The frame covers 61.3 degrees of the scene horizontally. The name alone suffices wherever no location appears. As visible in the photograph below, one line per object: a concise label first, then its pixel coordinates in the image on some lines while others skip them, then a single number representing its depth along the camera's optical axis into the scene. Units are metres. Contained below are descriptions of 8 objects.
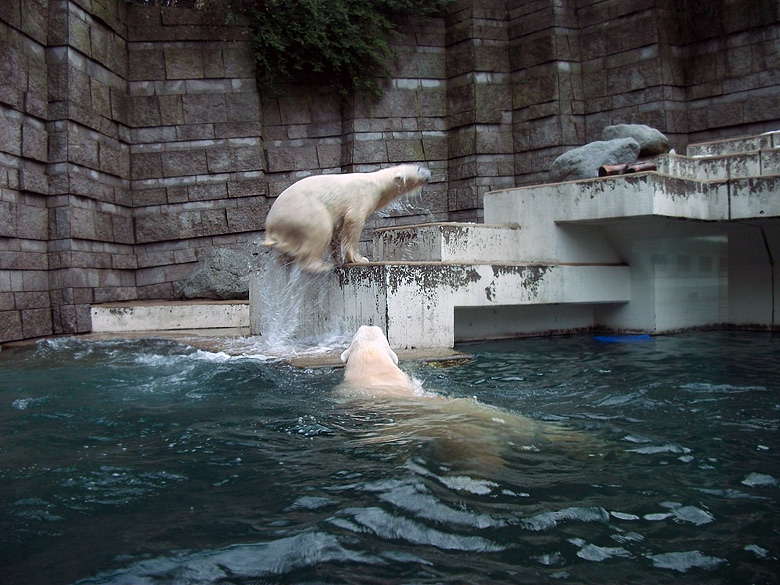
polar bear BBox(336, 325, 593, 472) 3.00
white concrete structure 6.35
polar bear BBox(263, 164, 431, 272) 6.10
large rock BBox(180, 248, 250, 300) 11.21
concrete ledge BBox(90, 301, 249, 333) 9.49
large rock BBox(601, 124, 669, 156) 8.45
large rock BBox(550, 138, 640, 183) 8.00
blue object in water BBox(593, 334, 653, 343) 7.29
